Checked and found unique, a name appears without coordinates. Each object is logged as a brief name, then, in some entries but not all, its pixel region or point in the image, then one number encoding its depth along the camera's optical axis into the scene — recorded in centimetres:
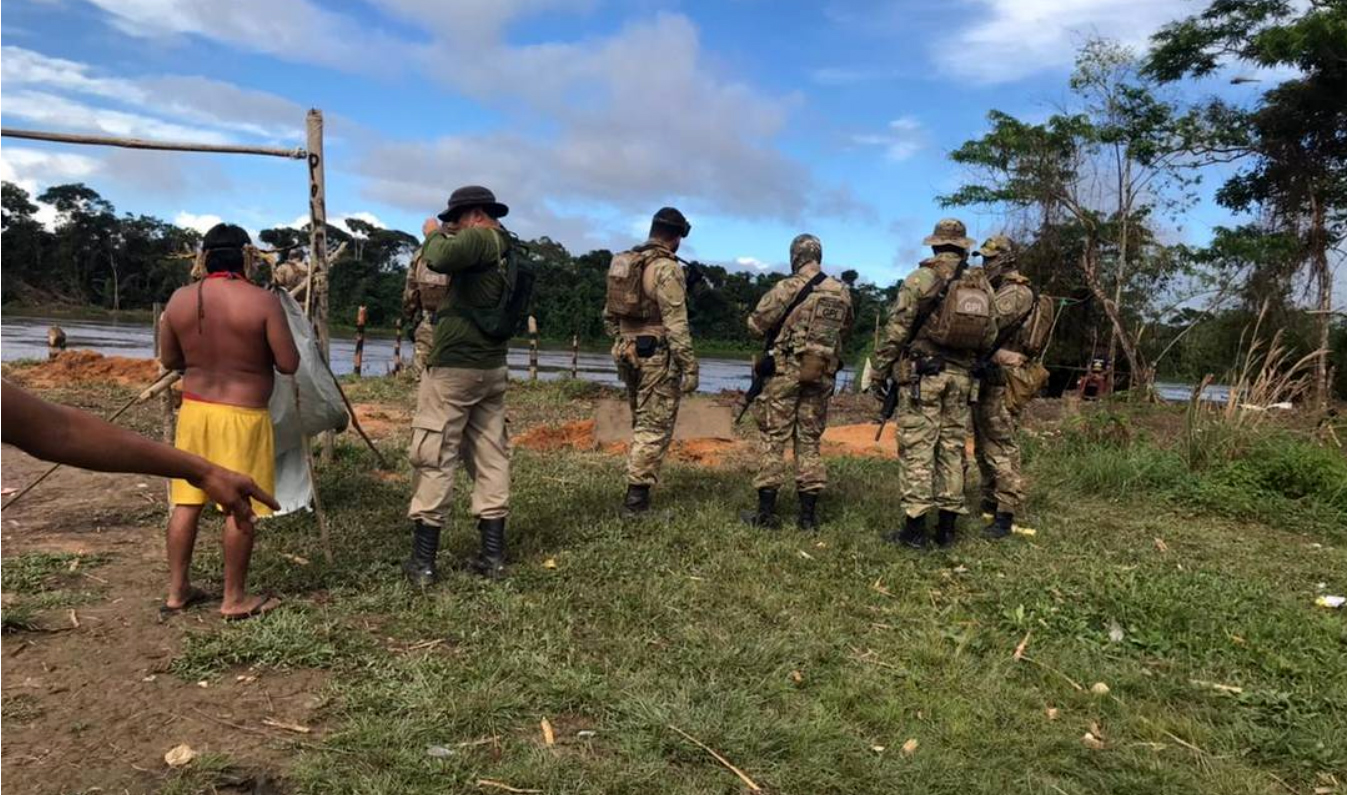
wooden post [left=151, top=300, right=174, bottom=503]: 486
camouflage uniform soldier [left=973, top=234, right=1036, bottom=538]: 585
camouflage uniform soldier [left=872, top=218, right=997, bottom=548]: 539
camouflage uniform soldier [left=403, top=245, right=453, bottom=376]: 671
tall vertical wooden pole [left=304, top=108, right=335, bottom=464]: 554
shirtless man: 383
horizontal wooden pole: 495
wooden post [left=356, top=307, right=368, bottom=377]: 1730
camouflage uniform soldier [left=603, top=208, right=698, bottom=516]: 576
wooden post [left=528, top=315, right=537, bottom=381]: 1661
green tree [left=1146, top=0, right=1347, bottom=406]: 1523
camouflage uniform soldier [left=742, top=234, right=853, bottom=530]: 577
